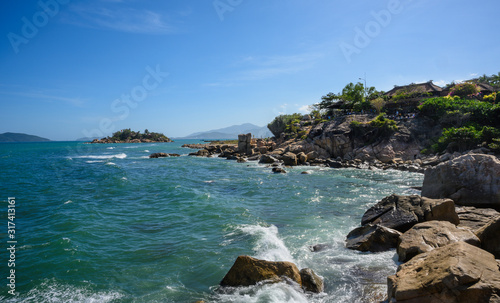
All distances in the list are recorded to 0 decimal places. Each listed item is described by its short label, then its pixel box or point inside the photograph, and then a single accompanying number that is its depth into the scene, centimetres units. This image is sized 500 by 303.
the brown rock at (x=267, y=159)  4581
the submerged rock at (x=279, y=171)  3442
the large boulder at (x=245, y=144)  5931
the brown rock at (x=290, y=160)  4257
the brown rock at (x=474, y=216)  1050
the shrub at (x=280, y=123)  7444
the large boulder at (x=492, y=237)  780
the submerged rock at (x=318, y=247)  1088
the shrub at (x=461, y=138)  3183
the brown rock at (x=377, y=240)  1034
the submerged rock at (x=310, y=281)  781
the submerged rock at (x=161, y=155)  6178
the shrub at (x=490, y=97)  4206
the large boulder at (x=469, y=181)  1293
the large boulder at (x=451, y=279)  494
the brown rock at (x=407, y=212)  1069
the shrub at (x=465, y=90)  4847
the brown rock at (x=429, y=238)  822
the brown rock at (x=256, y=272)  805
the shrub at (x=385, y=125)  4356
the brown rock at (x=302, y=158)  4412
